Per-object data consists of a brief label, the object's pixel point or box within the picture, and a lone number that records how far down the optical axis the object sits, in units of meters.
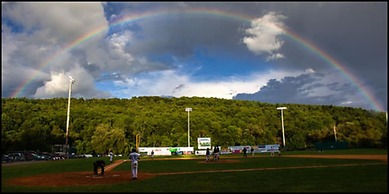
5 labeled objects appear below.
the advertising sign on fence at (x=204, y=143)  77.38
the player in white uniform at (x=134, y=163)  19.36
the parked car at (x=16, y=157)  55.81
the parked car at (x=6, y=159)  52.08
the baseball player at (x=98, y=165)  22.02
